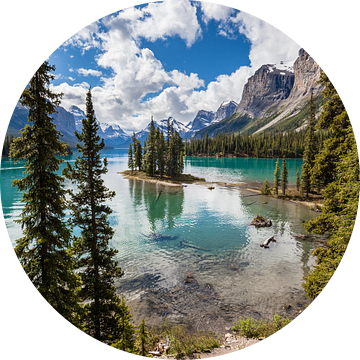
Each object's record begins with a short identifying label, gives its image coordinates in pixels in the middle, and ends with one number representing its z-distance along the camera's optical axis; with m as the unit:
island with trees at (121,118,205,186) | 68.44
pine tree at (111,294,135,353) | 9.01
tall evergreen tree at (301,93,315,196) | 41.83
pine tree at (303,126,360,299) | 8.95
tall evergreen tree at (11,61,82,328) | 7.93
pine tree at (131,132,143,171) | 83.12
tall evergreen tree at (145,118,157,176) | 67.73
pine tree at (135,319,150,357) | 8.78
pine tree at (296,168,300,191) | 48.72
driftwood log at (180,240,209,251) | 22.69
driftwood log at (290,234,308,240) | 24.60
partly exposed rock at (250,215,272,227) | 29.17
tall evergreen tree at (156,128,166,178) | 70.00
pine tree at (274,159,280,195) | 45.46
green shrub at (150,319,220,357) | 9.46
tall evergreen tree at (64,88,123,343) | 10.13
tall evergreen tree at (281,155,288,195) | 45.41
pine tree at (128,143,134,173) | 83.42
